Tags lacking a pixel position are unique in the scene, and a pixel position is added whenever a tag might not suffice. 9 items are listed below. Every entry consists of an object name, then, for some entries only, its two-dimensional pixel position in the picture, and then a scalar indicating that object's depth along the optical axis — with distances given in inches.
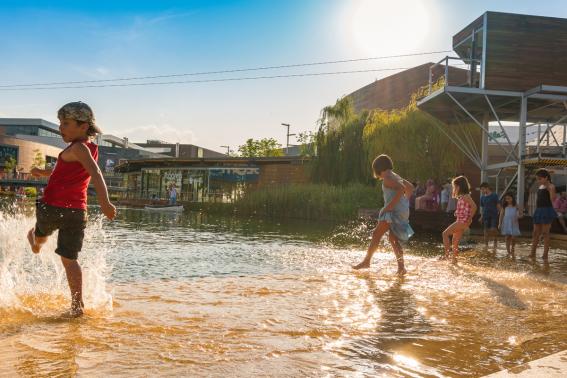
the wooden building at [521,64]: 724.0
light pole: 2395.4
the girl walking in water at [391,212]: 284.4
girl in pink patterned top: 348.5
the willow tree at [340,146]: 1099.3
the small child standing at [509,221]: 427.5
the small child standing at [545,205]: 386.6
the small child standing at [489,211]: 483.2
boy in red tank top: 155.6
